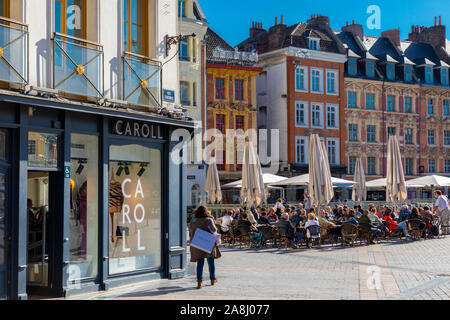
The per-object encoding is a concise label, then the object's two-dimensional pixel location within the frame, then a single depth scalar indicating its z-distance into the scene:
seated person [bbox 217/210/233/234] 22.34
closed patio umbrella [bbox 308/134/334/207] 23.61
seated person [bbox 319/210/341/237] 22.55
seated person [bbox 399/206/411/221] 25.98
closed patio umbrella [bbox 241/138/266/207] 26.70
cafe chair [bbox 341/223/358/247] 22.00
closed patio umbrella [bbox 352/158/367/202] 34.44
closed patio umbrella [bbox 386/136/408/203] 27.20
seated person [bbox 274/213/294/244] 21.59
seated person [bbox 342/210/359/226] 22.53
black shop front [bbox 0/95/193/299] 10.86
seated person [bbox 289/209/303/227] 23.17
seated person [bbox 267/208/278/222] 26.47
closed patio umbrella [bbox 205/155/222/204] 30.44
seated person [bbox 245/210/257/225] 23.51
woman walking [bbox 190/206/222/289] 13.02
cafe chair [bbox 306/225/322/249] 21.56
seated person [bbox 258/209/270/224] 23.73
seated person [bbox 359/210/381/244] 22.86
